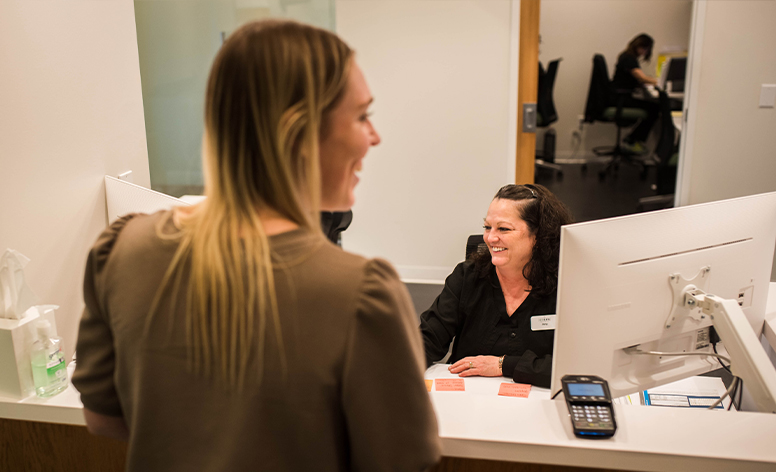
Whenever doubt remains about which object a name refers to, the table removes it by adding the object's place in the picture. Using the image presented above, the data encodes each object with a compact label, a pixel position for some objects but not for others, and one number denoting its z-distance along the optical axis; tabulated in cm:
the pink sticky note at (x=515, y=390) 160
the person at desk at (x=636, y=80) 633
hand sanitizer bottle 133
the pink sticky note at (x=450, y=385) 163
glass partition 282
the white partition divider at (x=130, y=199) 160
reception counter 115
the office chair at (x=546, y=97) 621
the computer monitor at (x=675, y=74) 634
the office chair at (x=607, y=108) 635
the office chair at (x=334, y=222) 316
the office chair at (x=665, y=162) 508
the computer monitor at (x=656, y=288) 126
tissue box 131
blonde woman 63
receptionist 192
